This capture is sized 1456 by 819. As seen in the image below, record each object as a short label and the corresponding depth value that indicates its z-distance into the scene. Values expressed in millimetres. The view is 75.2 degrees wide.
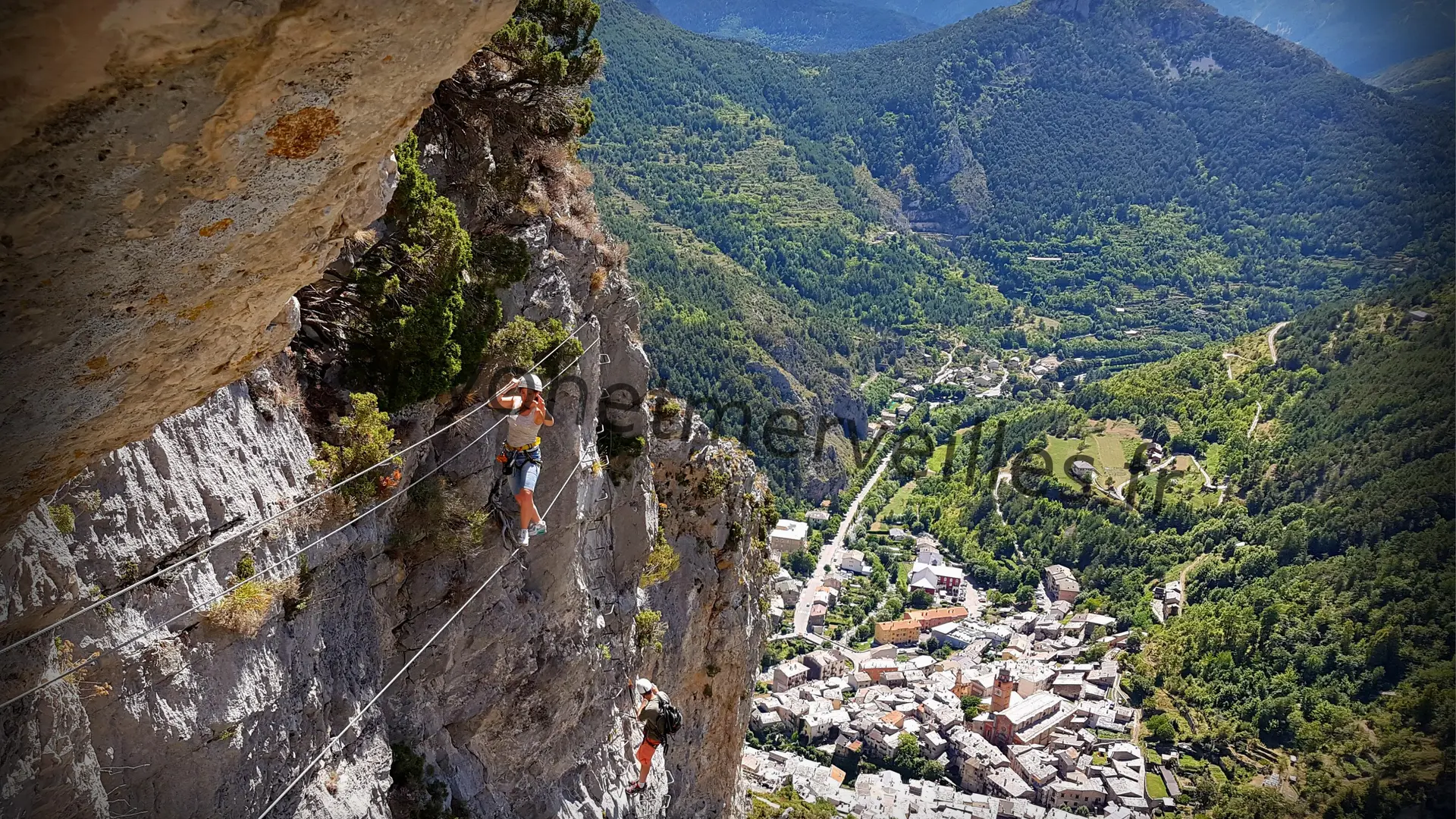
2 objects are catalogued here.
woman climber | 11961
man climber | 15109
